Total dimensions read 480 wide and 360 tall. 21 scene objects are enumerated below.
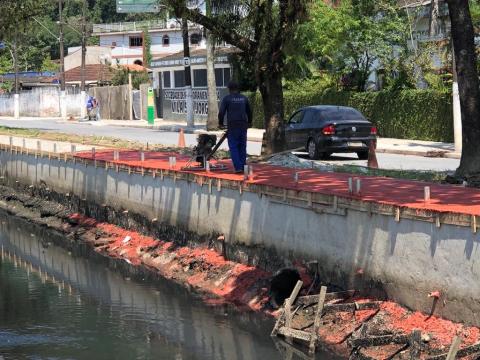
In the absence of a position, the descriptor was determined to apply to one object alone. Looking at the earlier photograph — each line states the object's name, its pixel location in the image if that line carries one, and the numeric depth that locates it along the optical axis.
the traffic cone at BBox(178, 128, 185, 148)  28.07
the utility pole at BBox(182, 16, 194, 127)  42.27
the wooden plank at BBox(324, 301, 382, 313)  11.79
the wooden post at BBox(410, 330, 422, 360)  10.27
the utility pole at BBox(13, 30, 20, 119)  63.22
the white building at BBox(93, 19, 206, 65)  89.25
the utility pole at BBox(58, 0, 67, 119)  58.61
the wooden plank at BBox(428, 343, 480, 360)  9.67
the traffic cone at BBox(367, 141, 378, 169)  21.12
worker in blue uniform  16.48
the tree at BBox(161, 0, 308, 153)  20.80
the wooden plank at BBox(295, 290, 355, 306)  12.39
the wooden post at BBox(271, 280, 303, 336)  12.33
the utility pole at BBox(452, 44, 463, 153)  27.38
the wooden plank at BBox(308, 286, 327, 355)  11.90
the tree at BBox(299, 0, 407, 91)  36.12
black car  24.41
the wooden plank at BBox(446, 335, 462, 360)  9.36
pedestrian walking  56.16
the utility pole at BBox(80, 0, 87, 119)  58.76
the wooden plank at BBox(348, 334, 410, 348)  10.71
